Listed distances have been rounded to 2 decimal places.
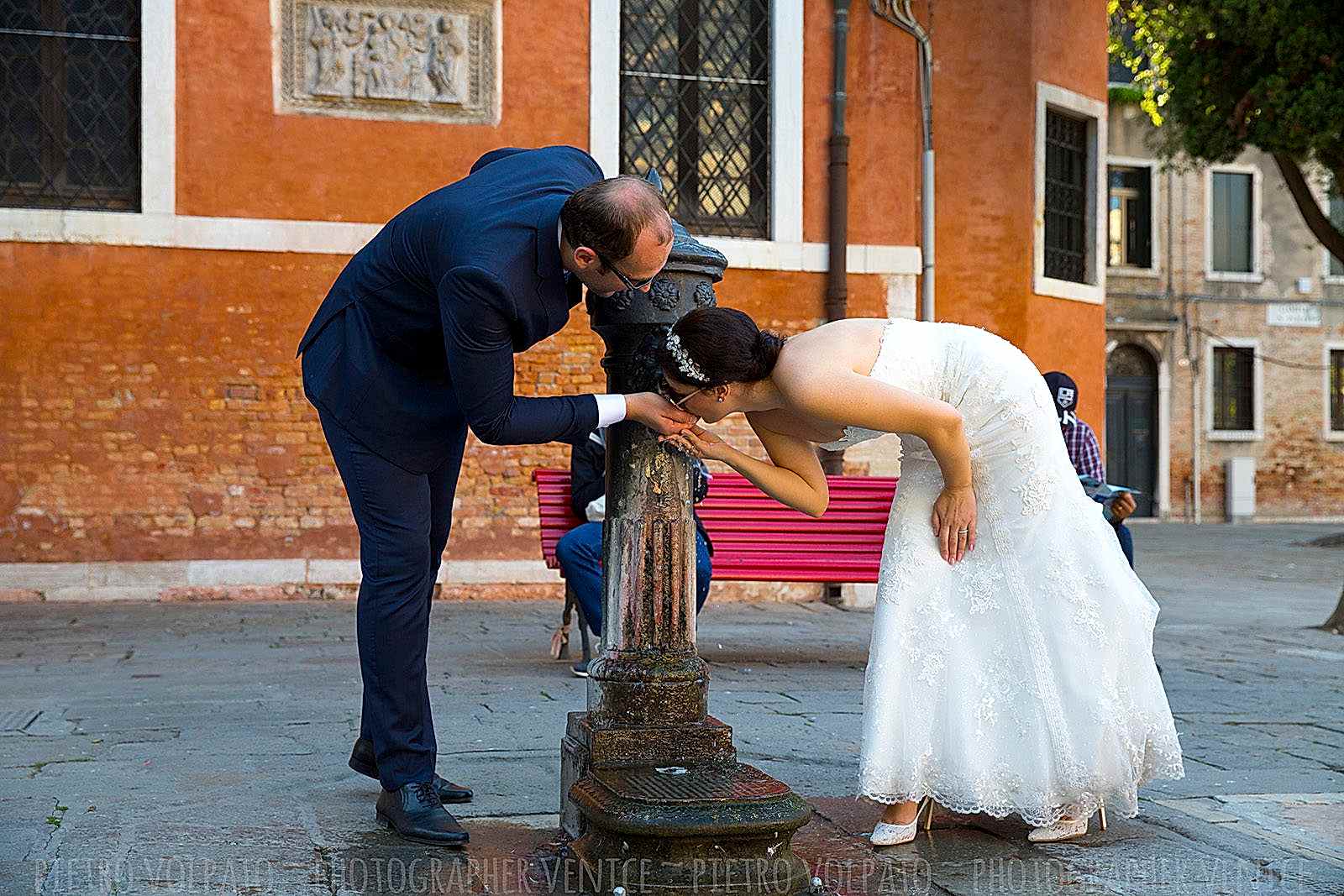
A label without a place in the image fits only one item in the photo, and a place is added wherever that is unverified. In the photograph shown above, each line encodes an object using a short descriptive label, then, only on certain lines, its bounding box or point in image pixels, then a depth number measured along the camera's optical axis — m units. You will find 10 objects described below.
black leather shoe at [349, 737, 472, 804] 3.99
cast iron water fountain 3.54
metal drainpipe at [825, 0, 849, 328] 11.51
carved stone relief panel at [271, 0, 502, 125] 10.70
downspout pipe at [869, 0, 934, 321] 11.74
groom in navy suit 3.23
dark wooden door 28.64
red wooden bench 7.73
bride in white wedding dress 3.70
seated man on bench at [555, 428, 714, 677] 6.76
